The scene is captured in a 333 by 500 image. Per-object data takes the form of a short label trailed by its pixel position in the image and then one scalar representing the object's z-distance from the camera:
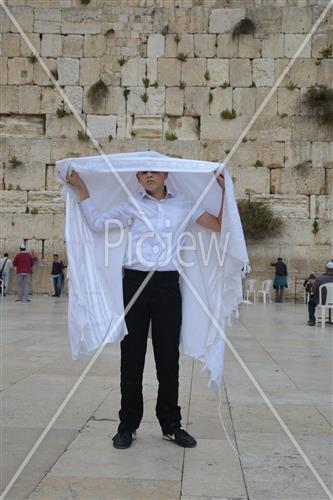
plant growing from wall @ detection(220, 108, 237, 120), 18.16
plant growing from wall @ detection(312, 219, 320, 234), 17.73
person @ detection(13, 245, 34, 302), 15.47
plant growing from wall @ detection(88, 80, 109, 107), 18.41
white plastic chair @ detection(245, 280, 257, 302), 16.61
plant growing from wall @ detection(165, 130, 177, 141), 18.28
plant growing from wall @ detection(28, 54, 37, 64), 18.70
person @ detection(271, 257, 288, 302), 16.83
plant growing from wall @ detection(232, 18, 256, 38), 18.47
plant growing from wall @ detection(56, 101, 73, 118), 18.53
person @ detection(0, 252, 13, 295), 16.89
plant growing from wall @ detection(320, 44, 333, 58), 18.27
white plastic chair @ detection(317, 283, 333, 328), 10.57
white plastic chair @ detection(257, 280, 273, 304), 16.36
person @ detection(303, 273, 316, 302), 14.46
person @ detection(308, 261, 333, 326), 10.72
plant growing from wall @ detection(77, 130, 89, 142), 18.36
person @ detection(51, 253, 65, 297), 16.70
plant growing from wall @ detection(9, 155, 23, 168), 18.50
